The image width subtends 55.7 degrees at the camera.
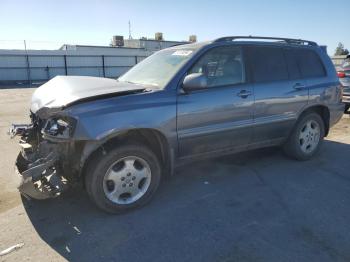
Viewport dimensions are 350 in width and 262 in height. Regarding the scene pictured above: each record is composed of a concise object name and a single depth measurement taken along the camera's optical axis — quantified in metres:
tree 72.90
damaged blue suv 3.42
